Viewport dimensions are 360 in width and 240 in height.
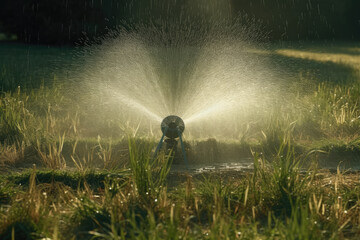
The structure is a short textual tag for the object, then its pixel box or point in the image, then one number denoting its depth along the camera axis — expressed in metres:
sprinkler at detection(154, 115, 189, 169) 4.64
